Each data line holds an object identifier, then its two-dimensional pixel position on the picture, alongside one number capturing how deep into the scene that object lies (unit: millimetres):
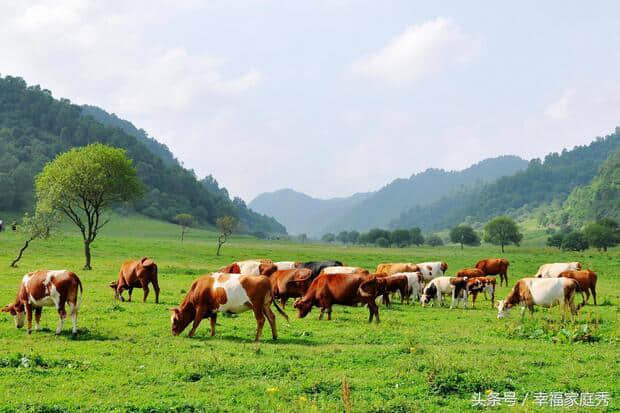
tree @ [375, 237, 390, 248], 174500
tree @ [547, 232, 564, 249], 138662
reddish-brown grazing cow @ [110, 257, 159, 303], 26328
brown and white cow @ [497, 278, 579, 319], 21469
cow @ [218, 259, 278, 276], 28719
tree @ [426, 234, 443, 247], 196375
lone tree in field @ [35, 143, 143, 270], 46469
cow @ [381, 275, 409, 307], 29391
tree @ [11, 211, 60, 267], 45750
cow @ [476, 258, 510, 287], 42031
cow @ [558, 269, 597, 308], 27844
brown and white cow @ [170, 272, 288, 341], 16750
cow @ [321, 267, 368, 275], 27269
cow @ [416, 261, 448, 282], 35531
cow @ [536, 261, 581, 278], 32438
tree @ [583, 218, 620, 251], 122688
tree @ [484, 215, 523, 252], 141375
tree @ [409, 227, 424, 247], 176588
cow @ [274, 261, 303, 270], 32188
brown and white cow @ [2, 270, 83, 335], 17172
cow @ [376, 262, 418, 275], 33938
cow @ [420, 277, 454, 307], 28734
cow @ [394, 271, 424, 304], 30078
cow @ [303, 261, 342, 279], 31031
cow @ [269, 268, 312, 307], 25516
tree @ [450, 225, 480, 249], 168125
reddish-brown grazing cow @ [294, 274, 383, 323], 21391
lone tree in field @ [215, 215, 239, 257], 73312
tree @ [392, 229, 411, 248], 173750
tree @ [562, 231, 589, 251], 120194
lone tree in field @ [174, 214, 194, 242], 143675
